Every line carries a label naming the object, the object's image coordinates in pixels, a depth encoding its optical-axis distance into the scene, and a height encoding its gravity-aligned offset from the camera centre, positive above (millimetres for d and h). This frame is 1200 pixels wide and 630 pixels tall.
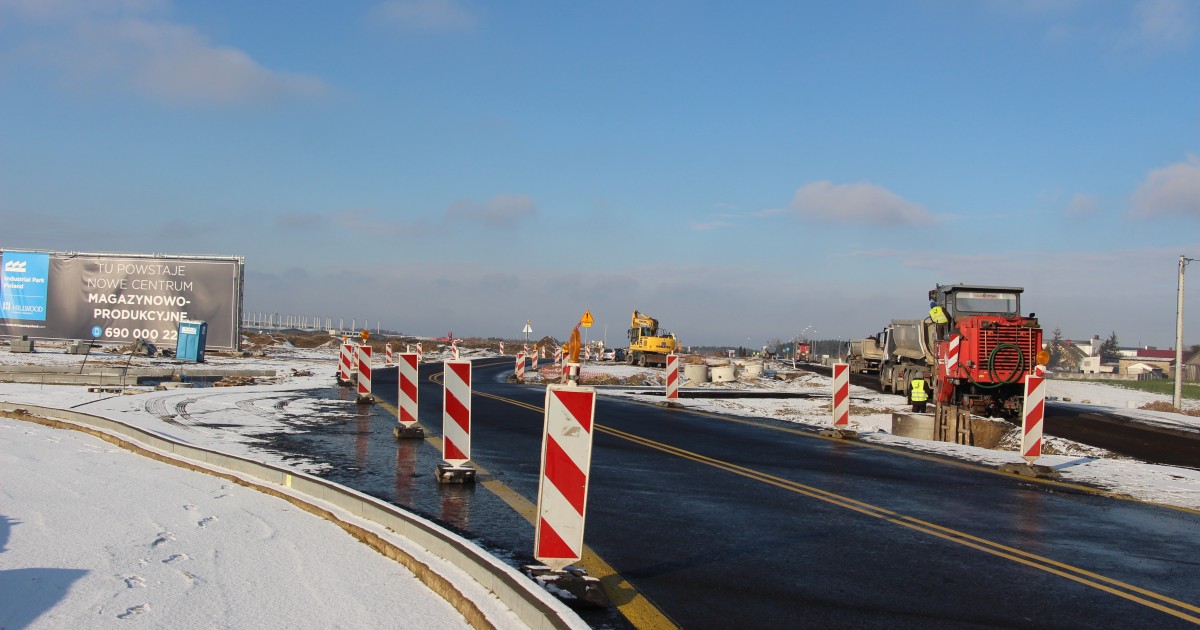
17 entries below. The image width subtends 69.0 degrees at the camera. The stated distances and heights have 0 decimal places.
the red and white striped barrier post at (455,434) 9562 -1190
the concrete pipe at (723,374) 40094 -1584
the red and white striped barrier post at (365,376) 20344 -1266
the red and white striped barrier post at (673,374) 23109 -982
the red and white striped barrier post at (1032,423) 12102 -957
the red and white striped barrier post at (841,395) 15766 -917
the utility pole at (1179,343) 28938 +594
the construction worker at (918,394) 18688 -1001
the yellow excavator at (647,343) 56969 -419
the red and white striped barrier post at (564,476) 5766 -964
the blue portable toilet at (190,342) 40500 -1282
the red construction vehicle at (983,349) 18844 +62
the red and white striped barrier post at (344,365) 29109 -1466
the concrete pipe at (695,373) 40094 -1606
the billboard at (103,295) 43844 +794
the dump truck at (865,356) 46869 -537
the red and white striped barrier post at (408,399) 13883 -1208
